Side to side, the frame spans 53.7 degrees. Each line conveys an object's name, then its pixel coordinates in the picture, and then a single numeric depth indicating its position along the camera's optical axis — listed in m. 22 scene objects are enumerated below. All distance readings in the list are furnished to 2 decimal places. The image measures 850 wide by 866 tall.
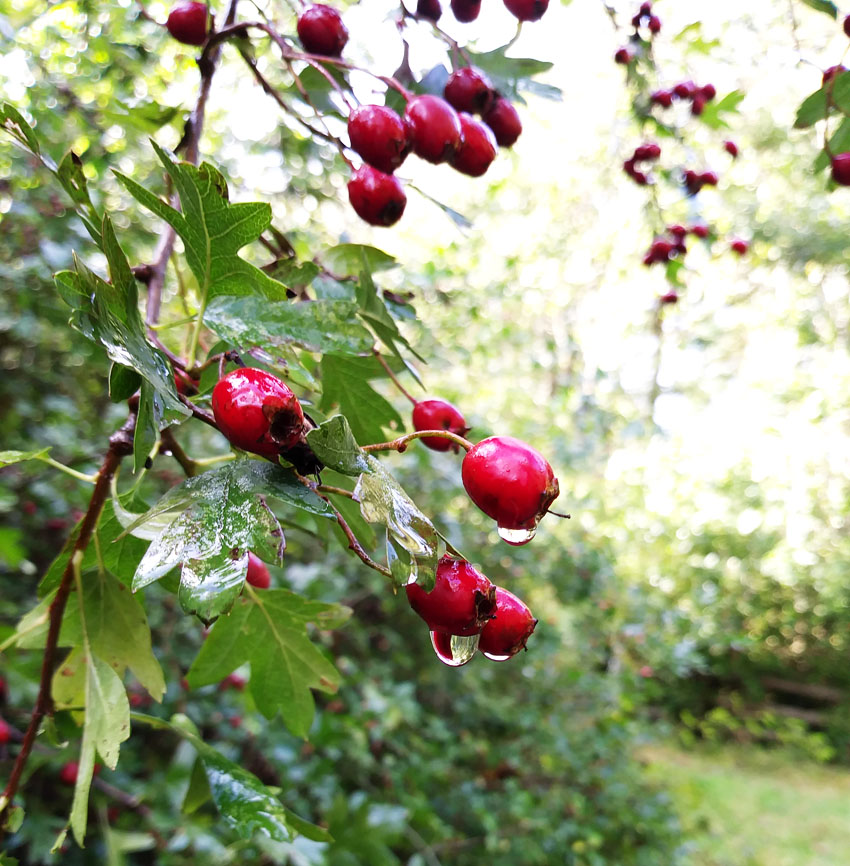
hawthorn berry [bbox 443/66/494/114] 0.16
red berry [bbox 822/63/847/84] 0.17
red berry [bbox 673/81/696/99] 0.31
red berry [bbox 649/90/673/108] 0.28
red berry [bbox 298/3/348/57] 0.16
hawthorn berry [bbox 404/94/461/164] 0.14
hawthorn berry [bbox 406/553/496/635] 0.10
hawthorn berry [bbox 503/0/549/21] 0.17
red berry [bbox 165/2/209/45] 0.17
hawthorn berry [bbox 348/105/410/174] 0.13
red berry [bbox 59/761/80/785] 0.30
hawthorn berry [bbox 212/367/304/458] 0.10
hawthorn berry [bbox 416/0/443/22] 0.17
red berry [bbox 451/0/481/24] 0.17
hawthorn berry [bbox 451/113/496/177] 0.15
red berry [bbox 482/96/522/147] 0.17
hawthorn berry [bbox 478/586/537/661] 0.11
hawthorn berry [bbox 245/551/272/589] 0.15
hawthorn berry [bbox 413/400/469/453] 0.14
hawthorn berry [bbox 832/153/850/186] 0.19
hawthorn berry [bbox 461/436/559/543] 0.10
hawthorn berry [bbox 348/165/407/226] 0.14
